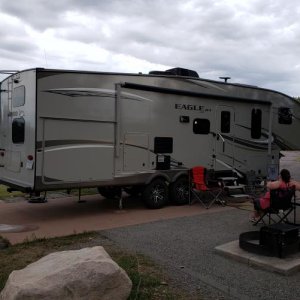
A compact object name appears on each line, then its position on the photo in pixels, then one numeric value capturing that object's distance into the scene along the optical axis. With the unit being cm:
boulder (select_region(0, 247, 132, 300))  303
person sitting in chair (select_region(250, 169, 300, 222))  551
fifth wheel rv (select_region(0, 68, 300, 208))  672
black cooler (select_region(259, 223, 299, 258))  435
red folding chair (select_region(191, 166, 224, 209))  804
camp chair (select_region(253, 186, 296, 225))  545
